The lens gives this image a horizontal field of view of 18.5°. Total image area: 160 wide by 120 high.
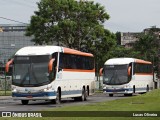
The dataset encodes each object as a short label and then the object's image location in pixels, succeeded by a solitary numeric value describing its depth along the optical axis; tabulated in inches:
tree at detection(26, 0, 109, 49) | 2298.2
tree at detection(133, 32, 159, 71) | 3801.7
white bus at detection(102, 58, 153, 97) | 1732.3
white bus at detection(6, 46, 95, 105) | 1061.1
